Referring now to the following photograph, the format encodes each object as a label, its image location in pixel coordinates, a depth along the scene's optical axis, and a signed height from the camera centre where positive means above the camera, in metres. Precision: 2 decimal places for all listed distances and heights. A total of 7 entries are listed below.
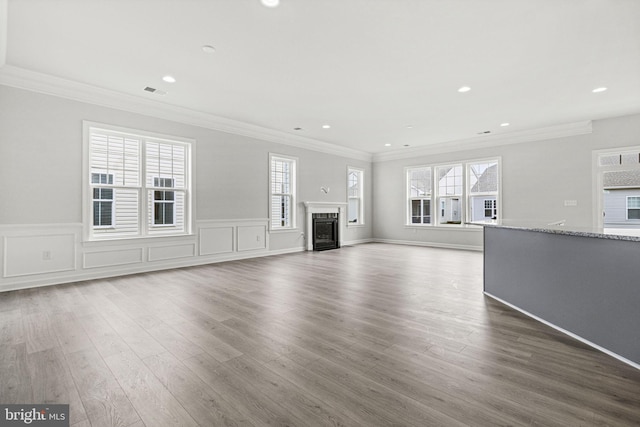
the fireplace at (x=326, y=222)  7.86 -0.23
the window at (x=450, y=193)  8.16 +0.56
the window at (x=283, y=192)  7.27 +0.55
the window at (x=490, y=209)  7.55 +0.11
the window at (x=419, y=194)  8.82 +0.57
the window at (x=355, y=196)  9.35 +0.54
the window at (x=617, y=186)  5.83 +0.54
